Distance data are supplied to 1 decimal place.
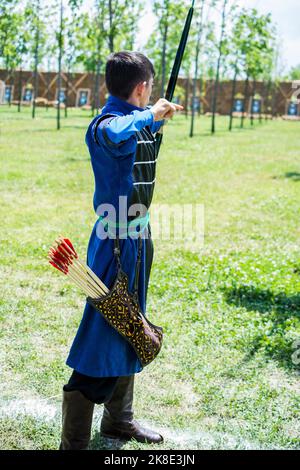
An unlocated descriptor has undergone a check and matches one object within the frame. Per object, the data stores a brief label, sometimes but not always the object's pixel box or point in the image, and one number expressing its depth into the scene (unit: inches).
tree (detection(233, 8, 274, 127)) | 1360.7
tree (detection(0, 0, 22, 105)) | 1082.4
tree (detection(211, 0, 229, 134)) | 1239.3
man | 122.6
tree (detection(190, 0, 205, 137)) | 1106.7
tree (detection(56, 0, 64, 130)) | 1035.3
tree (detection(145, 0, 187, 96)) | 1021.2
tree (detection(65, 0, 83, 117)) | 1032.2
